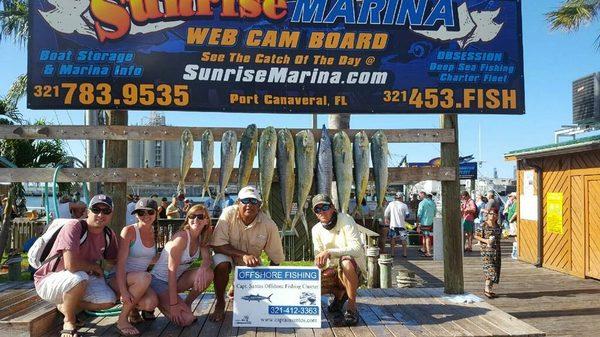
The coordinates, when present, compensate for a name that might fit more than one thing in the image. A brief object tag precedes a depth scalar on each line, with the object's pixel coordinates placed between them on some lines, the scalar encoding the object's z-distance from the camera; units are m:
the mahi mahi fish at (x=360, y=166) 4.87
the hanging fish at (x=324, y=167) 4.81
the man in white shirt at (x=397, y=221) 12.67
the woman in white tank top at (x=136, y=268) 4.05
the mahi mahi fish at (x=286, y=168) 4.77
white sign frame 4.26
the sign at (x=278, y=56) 4.97
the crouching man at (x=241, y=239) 4.40
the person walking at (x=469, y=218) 13.84
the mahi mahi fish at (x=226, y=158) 4.74
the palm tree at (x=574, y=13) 13.68
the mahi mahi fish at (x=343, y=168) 4.82
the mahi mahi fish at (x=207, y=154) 4.79
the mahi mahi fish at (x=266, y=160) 4.77
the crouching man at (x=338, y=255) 4.31
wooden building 9.47
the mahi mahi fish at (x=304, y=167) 4.76
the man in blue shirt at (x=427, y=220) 13.33
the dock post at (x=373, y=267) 7.71
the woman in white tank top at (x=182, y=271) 4.19
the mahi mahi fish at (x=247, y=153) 4.83
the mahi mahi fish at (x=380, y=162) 4.92
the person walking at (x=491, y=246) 7.63
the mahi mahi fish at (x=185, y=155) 4.77
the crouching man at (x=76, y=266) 3.90
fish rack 4.93
